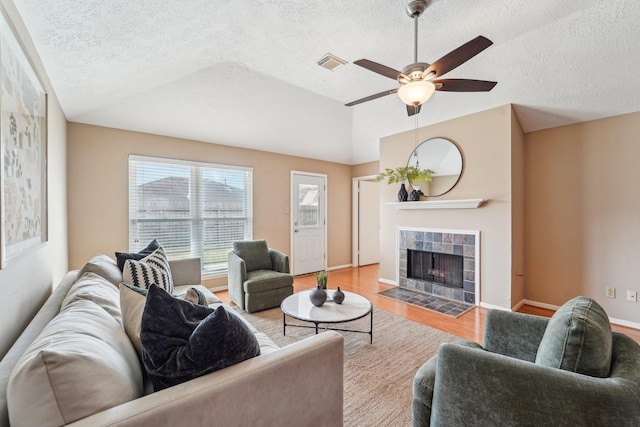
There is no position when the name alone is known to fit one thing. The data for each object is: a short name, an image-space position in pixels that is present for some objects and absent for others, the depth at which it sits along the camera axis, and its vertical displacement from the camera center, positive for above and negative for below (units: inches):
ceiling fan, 71.8 +38.5
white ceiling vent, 108.3 +61.1
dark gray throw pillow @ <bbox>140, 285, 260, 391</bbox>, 38.5 -18.7
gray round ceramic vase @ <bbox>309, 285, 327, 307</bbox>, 102.4 -31.8
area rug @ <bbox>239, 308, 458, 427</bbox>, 69.4 -49.6
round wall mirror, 150.0 +27.5
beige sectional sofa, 28.3 -22.0
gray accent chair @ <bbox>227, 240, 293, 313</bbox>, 132.0 -32.1
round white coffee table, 92.7 -35.5
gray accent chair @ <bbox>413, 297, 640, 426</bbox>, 38.6 -26.0
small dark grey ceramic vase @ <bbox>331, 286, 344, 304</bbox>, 105.0 -32.6
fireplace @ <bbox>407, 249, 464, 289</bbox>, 151.7 -32.7
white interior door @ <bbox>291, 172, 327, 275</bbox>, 206.2 -7.7
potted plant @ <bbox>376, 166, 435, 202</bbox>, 159.0 +21.6
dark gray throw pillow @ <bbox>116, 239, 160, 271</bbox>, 91.7 -15.0
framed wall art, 41.7 +11.5
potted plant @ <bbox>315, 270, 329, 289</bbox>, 106.5 -26.4
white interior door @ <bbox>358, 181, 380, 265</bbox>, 244.1 -9.2
